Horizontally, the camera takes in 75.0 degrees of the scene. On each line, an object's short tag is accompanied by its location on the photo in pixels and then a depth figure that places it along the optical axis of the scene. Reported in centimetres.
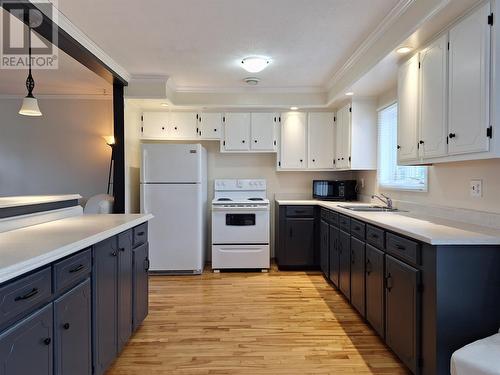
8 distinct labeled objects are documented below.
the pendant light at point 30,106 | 310
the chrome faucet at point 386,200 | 326
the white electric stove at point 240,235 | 420
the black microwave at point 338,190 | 437
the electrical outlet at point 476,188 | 209
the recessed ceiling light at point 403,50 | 240
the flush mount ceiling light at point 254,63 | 319
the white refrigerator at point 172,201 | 403
